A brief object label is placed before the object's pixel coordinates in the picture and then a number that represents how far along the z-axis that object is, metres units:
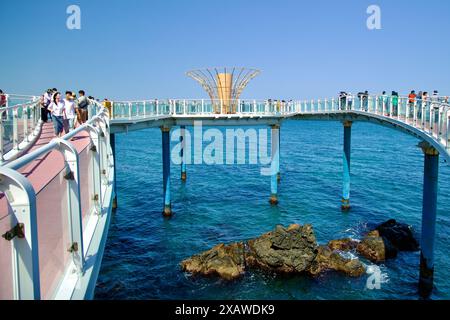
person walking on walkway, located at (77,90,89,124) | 14.47
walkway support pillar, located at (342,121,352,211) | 27.14
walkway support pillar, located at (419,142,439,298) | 15.11
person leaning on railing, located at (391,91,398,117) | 18.18
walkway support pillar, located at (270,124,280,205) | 27.46
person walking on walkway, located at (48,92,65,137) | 11.80
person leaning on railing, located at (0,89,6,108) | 13.82
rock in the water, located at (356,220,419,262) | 18.86
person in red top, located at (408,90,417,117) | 15.94
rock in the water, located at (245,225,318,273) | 16.97
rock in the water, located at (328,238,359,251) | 19.66
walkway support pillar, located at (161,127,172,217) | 25.05
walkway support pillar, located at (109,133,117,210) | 24.75
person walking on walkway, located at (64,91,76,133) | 12.71
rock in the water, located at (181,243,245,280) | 16.56
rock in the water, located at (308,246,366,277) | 16.92
